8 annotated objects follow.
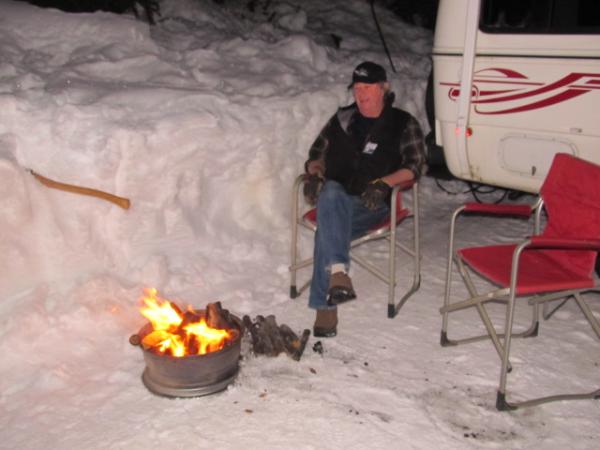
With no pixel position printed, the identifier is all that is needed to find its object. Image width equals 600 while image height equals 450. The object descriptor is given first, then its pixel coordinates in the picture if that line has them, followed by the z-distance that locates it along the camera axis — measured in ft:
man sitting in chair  12.61
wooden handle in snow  13.15
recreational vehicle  13.56
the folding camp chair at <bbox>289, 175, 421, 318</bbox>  12.96
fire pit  10.28
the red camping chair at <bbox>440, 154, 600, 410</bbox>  10.14
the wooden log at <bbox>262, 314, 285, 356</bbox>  11.86
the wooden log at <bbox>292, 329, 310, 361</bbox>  11.75
